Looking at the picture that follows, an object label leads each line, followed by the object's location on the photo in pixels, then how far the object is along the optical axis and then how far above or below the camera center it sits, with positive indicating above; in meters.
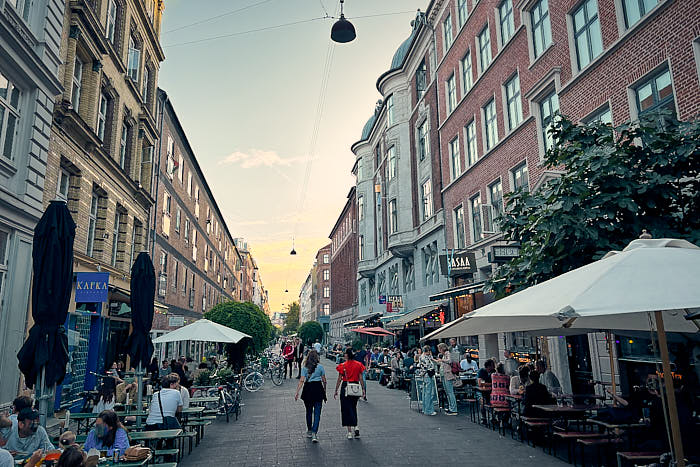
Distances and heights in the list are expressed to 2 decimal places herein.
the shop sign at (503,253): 15.53 +2.66
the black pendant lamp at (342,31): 14.66 +9.30
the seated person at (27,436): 6.15 -1.15
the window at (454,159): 23.97 +8.89
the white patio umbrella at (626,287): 4.20 +0.46
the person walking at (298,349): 26.75 -0.47
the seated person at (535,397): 9.43 -1.17
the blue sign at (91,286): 13.63 +1.66
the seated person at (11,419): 6.17 -0.95
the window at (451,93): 24.97 +12.57
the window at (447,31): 25.39 +16.12
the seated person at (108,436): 6.14 -1.15
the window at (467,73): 22.76 +12.47
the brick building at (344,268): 58.59 +9.86
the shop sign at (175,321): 19.16 +0.88
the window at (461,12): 23.56 +15.81
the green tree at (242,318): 23.94 +1.23
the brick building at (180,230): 25.53 +7.50
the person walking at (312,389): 9.84 -0.97
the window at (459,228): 23.01 +5.25
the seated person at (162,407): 8.48 -1.10
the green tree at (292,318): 129.12 +6.37
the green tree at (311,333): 60.47 +0.97
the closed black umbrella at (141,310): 10.24 +0.72
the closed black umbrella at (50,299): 6.26 +0.62
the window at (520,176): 17.67 +5.91
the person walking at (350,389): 9.93 -1.01
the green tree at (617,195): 7.79 +2.27
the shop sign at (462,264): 19.69 +3.00
